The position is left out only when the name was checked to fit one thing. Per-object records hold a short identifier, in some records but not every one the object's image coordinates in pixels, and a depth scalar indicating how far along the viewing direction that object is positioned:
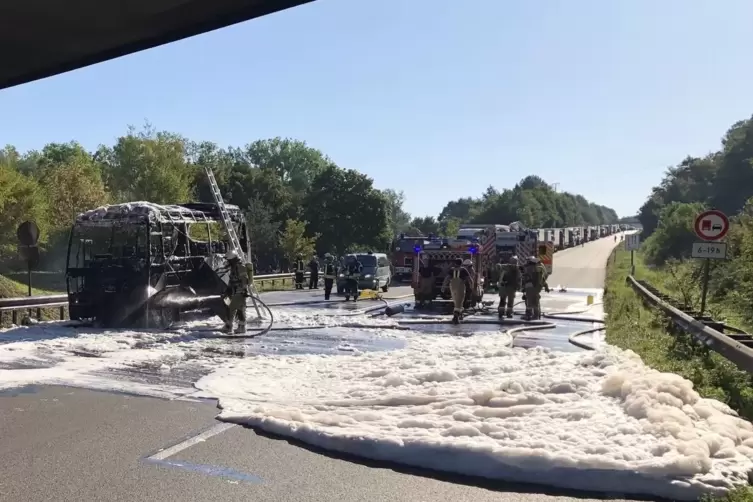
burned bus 16.22
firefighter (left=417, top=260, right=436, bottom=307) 22.89
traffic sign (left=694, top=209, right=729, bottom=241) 14.48
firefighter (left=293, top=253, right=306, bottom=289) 34.88
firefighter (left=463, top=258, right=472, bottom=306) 20.69
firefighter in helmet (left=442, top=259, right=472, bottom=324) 18.81
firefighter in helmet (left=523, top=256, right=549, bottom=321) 18.81
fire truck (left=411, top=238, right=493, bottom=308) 22.87
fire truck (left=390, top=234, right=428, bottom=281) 38.28
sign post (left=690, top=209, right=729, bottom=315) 14.38
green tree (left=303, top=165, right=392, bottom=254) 60.78
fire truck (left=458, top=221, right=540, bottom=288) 32.28
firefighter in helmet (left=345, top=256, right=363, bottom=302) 26.95
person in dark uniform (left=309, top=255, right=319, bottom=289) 34.41
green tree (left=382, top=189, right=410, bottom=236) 154.76
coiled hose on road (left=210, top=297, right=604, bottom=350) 15.56
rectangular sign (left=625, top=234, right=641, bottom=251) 33.38
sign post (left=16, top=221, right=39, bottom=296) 17.03
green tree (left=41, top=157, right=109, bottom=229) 43.25
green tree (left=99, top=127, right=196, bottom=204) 52.66
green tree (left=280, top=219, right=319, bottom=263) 45.81
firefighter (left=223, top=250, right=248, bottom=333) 15.87
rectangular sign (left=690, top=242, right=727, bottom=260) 14.33
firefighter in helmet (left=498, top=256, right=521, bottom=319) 19.97
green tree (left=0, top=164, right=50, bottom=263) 36.28
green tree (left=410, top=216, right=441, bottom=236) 87.73
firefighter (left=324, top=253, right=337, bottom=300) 27.58
